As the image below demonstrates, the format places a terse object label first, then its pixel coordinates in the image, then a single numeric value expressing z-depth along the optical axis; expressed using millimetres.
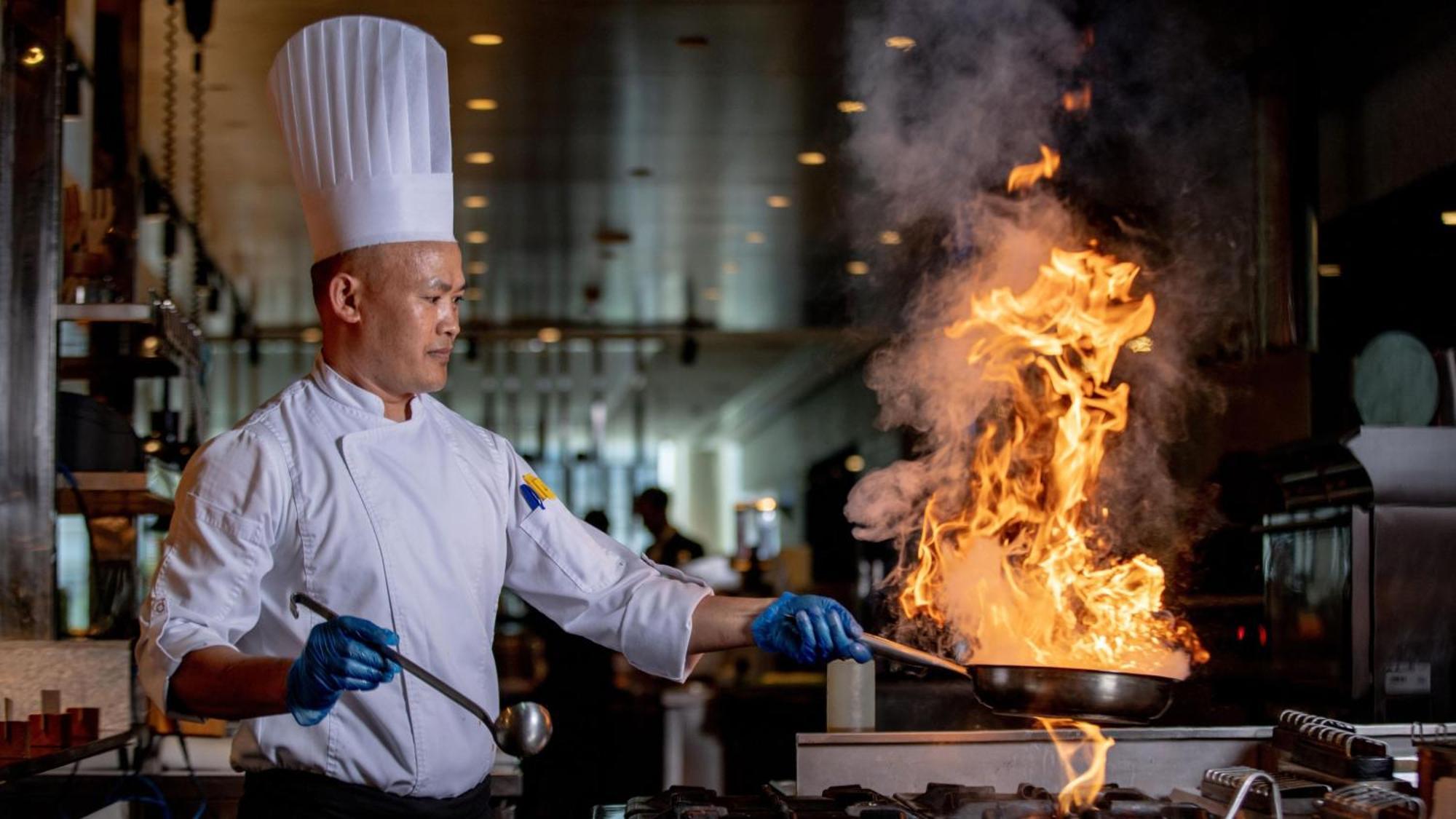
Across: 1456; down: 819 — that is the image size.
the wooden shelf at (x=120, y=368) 4230
